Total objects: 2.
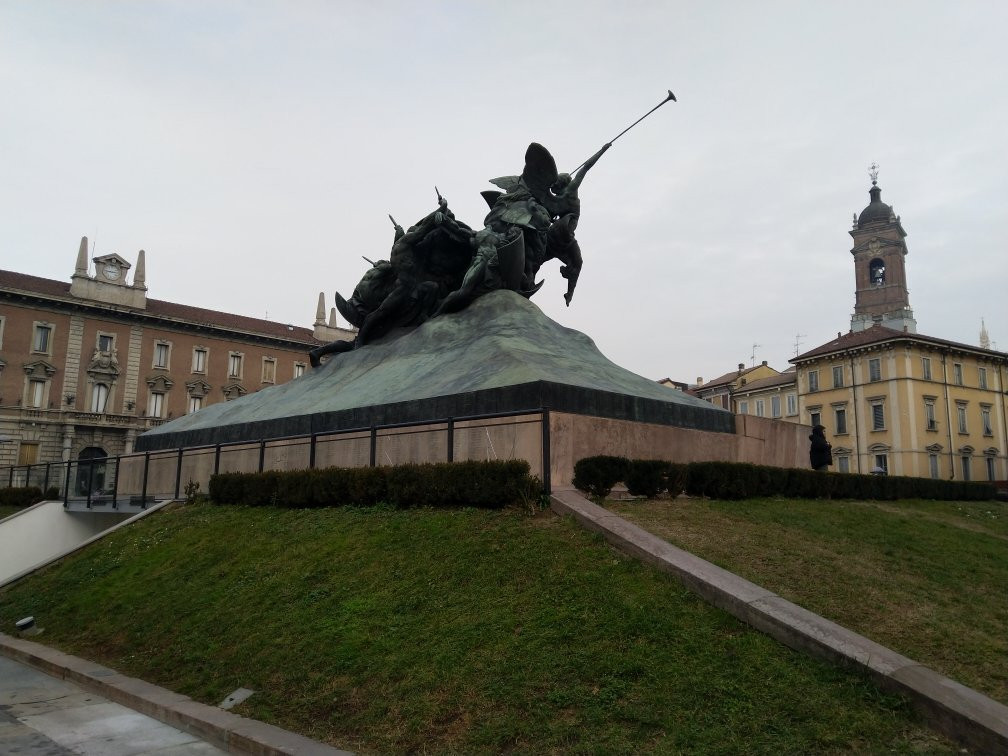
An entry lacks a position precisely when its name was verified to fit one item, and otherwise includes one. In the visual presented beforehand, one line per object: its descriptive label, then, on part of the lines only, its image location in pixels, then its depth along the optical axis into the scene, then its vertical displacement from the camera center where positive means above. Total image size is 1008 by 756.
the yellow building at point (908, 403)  43.50 +4.80
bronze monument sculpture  16.50 +4.91
